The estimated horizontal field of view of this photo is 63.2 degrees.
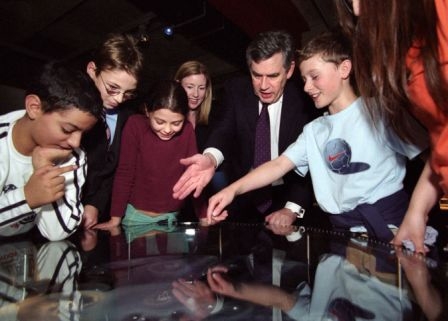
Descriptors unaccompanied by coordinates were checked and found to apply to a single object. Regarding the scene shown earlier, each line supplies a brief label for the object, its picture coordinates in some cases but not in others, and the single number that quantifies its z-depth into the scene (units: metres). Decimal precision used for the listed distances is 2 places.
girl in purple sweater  1.34
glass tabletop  0.44
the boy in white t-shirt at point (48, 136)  0.94
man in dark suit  1.35
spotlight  3.43
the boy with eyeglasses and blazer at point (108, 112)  1.22
